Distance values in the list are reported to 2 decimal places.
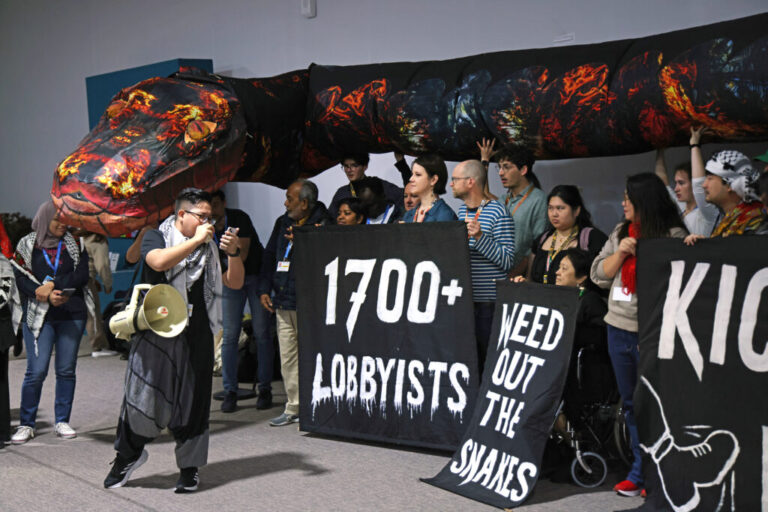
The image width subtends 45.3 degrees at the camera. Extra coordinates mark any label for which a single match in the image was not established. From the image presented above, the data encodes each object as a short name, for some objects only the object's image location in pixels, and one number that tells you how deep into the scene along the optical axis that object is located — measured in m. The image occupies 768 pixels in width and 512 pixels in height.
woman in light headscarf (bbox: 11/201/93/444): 5.77
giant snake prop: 4.45
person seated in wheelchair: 4.56
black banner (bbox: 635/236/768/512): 3.70
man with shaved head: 4.99
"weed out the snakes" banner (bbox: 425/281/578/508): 4.31
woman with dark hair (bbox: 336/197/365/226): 5.86
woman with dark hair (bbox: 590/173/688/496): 4.21
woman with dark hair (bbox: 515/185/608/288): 4.86
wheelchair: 4.49
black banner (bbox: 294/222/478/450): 5.01
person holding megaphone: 4.46
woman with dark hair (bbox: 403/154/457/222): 5.30
